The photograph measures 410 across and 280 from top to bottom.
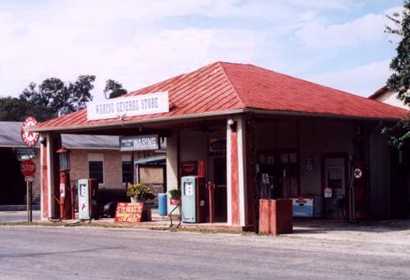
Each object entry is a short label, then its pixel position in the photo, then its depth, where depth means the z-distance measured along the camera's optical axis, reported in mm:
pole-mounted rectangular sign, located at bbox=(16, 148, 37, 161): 28625
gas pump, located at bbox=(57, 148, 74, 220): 28734
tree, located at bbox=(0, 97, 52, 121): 90875
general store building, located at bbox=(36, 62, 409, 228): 21844
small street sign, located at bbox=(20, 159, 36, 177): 28469
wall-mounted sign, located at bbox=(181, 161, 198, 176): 29141
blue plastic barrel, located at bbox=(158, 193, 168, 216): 30080
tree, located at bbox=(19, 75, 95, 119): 106875
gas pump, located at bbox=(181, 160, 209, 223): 24641
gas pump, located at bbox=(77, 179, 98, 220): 27592
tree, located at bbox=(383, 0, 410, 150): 21656
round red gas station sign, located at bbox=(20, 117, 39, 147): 28969
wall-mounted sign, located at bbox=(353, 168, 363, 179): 24328
